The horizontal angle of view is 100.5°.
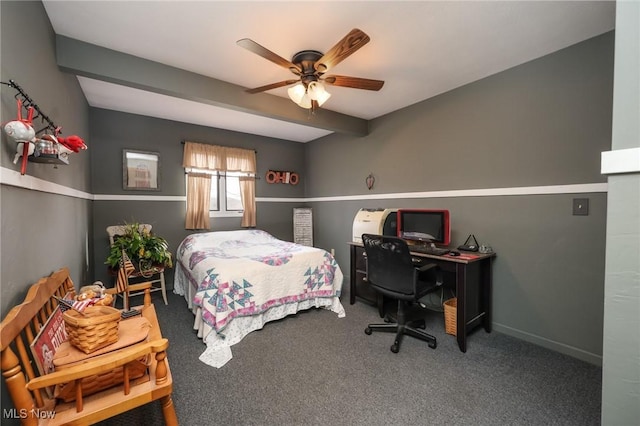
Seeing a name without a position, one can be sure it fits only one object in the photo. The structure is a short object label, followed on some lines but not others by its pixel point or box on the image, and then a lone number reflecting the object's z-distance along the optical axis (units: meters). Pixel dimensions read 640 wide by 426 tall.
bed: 2.39
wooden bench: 0.93
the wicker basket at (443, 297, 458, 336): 2.56
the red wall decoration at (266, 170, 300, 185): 4.87
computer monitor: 2.76
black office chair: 2.25
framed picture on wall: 3.69
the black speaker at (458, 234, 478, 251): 2.73
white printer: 3.31
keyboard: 2.60
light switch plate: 2.15
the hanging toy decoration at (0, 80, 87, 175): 1.11
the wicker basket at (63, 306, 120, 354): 1.20
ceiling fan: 1.99
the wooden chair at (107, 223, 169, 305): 3.23
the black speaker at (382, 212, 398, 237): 3.34
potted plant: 3.09
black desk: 2.33
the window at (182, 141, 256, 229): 4.07
